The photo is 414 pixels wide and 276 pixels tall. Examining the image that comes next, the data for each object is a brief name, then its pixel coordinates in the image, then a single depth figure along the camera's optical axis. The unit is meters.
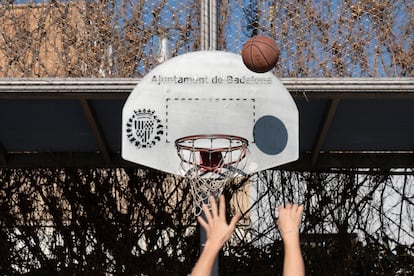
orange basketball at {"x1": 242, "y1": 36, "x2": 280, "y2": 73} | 7.56
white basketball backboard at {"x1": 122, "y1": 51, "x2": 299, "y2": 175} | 8.47
